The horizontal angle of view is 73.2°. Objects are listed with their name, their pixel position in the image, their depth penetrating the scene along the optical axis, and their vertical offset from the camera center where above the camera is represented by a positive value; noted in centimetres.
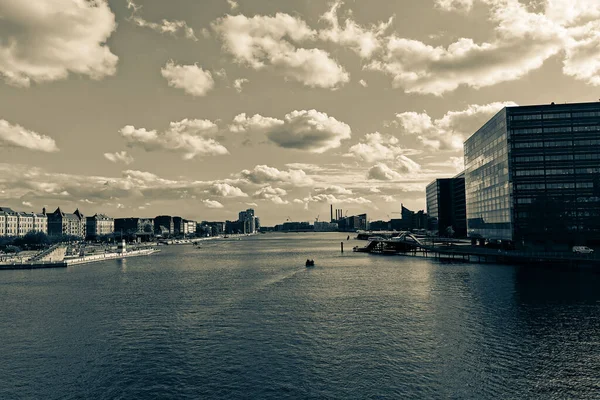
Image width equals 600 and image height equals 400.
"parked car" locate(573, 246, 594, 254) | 11431 -1084
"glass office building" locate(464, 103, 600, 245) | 13875 +1436
